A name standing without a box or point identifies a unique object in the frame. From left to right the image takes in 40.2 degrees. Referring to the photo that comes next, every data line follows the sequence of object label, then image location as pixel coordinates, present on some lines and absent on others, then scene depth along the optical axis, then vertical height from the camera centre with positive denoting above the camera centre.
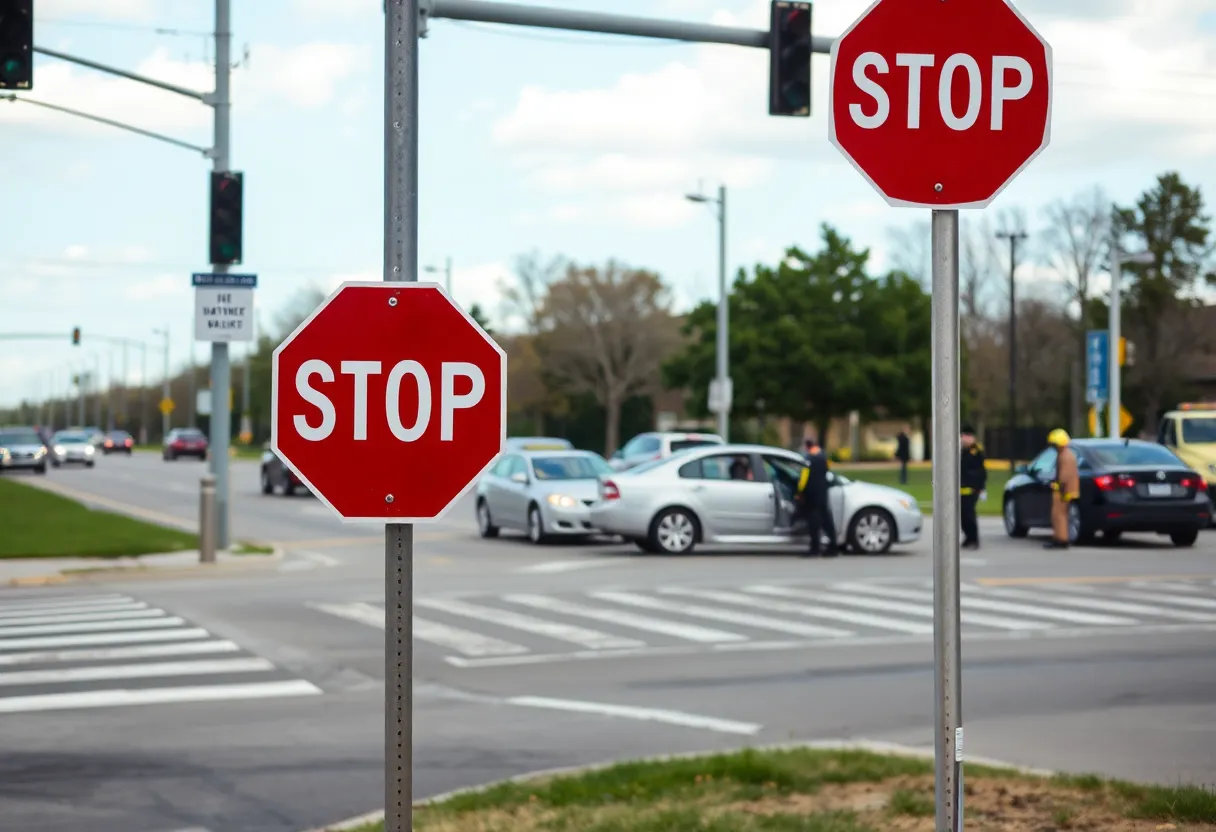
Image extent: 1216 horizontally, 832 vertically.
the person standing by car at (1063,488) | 23.91 -0.54
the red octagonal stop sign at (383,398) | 4.33 +0.13
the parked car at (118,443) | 100.62 +0.09
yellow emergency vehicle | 28.74 +0.27
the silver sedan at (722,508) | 22.98 -0.84
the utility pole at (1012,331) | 56.88 +4.24
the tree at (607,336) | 82.44 +5.58
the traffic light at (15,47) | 15.91 +3.82
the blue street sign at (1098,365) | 43.91 +2.27
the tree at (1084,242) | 87.12 +11.01
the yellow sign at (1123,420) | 42.94 +0.80
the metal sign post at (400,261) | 4.30 +0.50
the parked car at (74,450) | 71.94 -0.28
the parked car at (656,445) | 35.97 +0.07
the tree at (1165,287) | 76.50 +8.44
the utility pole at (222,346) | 23.33 +1.43
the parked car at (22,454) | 61.72 -0.38
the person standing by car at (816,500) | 22.44 -0.70
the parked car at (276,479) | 42.13 -0.86
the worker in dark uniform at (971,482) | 23.67 -0.47
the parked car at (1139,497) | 24.22 -0.67
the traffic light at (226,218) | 22.41 +3.07
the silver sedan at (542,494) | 25.12 -0.73
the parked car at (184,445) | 81.75 +0.00
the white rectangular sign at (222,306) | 22.38 +1.88
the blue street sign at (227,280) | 22.36 +2.22
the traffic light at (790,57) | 16.42 +3.90
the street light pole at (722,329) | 40.34 +2.93
